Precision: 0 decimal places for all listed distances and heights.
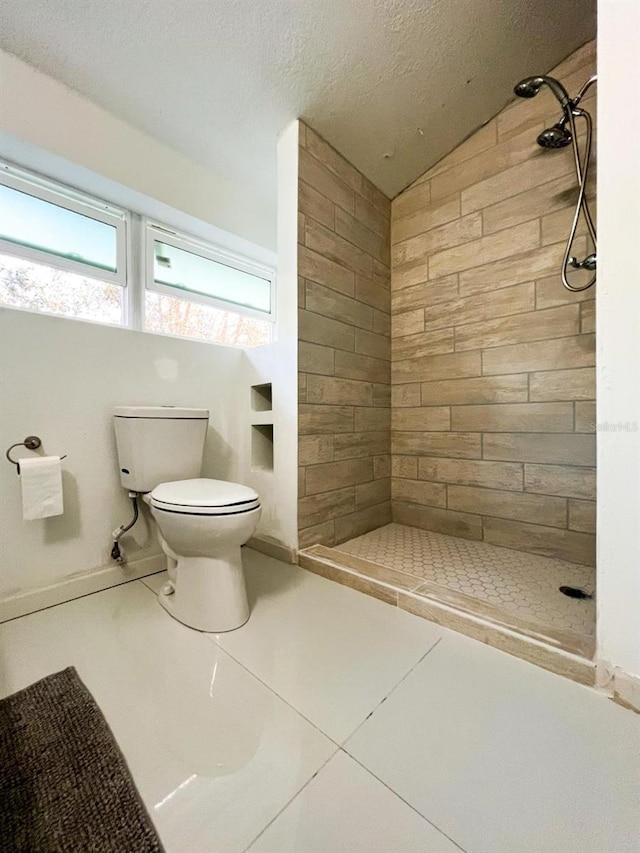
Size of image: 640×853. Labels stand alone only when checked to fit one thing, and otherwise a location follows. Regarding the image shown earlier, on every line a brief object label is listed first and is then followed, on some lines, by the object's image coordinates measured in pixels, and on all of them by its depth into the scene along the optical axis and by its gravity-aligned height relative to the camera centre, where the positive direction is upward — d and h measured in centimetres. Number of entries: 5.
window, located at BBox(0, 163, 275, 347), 148 +76
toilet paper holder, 125 -8
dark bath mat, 58 -70
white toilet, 110 -35
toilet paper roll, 120 -24
